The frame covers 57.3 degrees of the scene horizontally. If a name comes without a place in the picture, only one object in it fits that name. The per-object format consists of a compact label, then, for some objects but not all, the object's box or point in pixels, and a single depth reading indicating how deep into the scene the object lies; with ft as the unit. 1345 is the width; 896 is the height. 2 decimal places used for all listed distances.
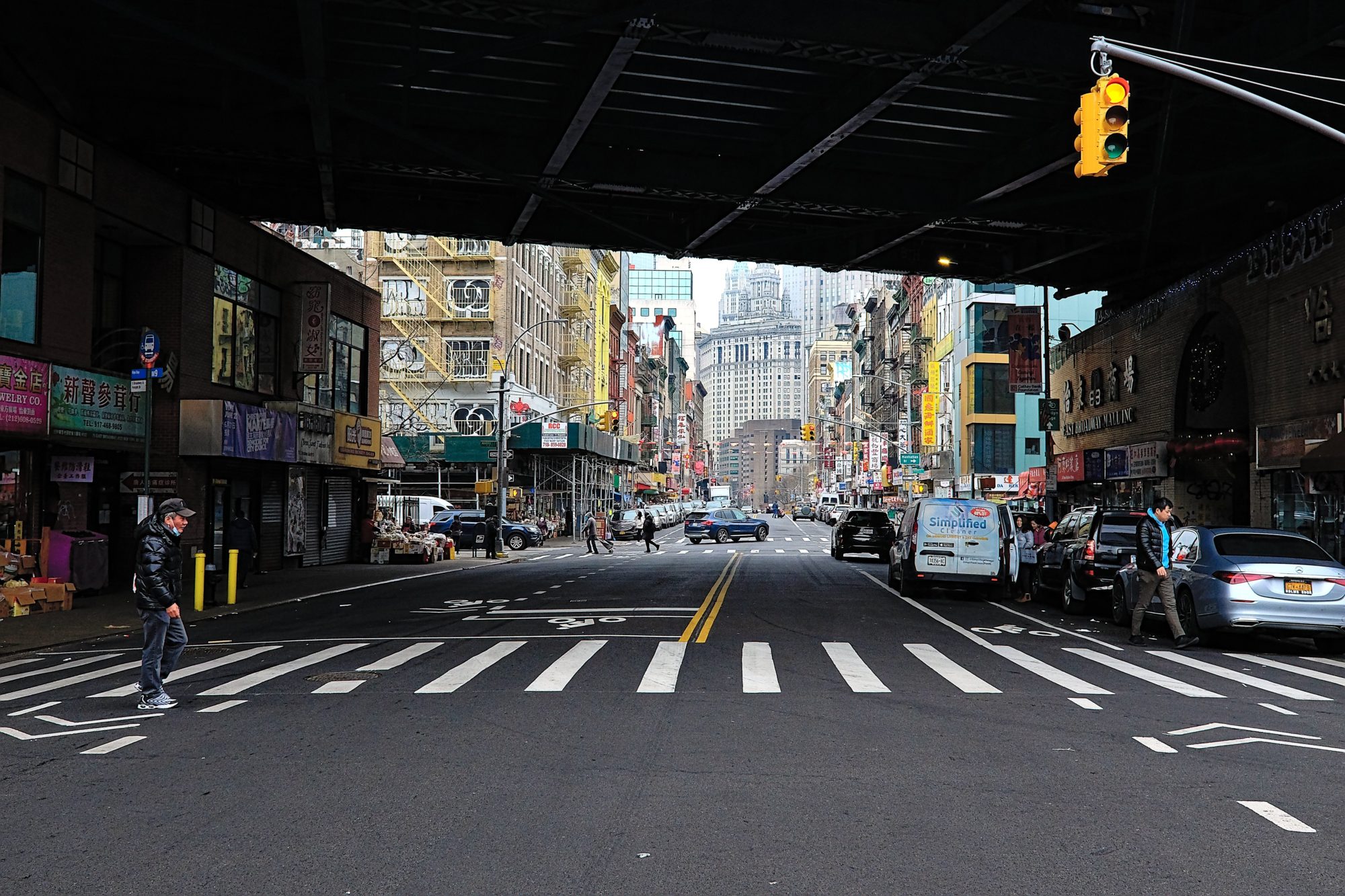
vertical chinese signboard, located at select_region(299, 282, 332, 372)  110.01
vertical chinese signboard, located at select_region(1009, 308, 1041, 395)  144.66
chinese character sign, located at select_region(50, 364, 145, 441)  73.56
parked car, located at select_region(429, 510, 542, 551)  168.14
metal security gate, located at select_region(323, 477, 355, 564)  124.36
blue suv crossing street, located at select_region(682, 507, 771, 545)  209.15
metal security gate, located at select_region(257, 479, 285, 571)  108.99
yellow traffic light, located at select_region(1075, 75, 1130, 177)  40.06
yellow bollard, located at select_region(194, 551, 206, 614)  72.43
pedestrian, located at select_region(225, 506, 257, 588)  84.94
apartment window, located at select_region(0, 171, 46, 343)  71.05
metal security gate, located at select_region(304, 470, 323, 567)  118.58
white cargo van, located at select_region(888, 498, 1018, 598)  77.56
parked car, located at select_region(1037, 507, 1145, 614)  67.87
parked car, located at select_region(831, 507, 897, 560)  137.28
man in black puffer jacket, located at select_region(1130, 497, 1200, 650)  52.95
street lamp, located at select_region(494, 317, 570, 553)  148.97
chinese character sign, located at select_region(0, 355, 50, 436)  67.97
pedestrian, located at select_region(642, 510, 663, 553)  164.96
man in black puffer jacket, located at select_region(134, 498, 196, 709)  35.53
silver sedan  50.26
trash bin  74.90
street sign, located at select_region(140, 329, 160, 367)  72.84
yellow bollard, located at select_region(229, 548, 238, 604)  76.99
